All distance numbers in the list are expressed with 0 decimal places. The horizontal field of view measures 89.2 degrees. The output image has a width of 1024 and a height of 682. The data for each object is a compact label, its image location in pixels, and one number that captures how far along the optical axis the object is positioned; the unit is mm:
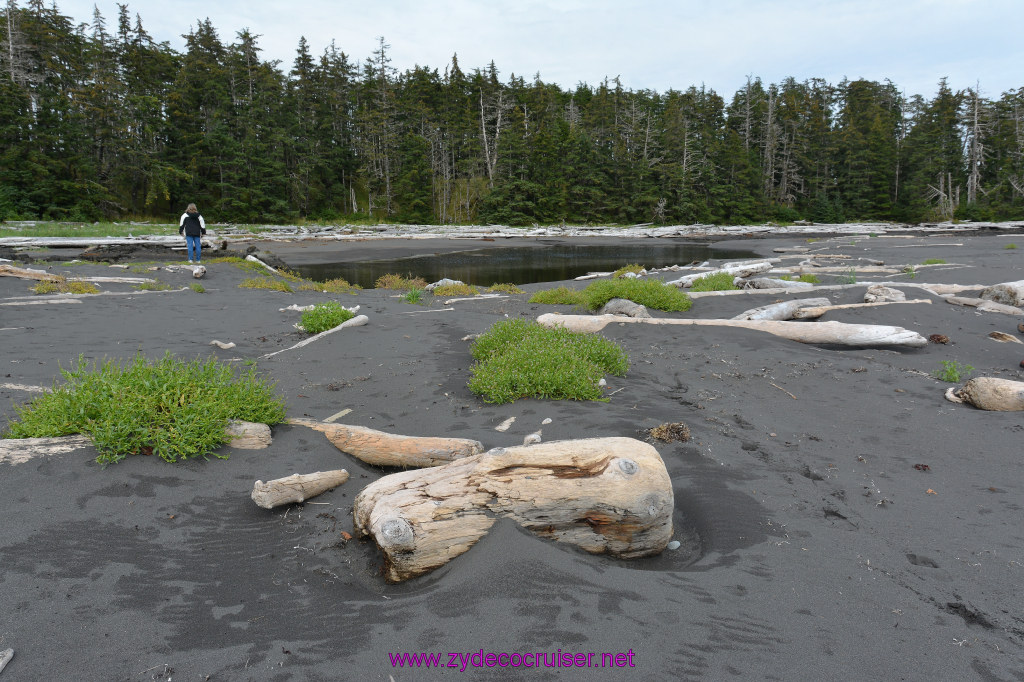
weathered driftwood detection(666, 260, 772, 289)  16225
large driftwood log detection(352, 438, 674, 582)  3408
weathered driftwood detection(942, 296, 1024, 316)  10742
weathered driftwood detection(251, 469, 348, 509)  3865
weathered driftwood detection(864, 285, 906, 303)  11367
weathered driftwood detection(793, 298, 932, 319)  10431
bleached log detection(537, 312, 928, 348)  8602
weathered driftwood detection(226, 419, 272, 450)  4645
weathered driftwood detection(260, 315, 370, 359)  8875
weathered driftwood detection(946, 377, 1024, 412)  6051
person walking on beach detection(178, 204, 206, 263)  20719
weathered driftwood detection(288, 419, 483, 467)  4648
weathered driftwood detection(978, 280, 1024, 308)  11492
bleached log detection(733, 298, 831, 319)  10273
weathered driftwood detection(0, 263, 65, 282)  14336
